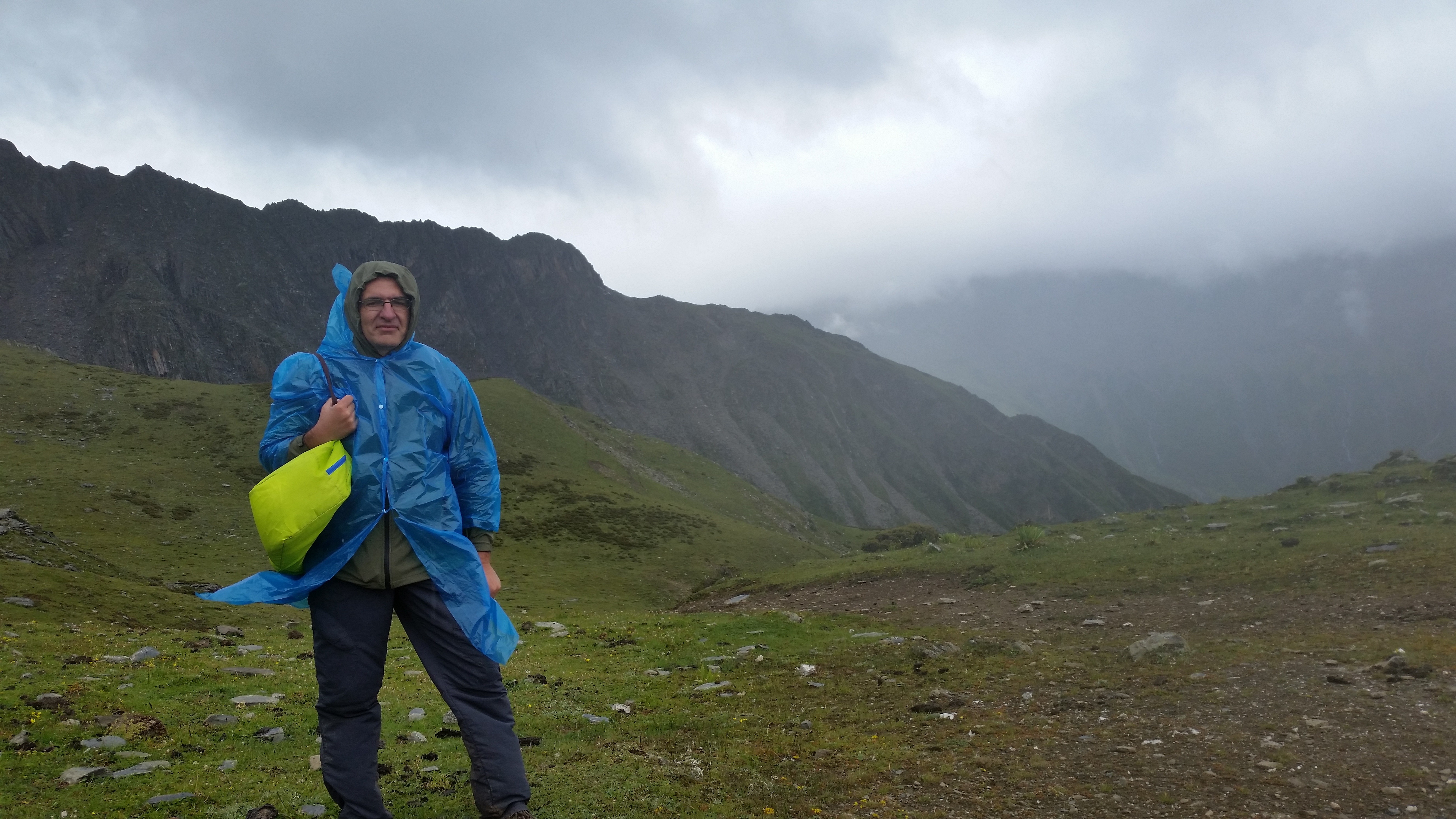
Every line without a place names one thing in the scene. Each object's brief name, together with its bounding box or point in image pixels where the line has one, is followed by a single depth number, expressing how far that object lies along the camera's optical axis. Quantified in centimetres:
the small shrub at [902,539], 4975
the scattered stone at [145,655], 1325
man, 586
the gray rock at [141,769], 766
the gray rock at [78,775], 744
